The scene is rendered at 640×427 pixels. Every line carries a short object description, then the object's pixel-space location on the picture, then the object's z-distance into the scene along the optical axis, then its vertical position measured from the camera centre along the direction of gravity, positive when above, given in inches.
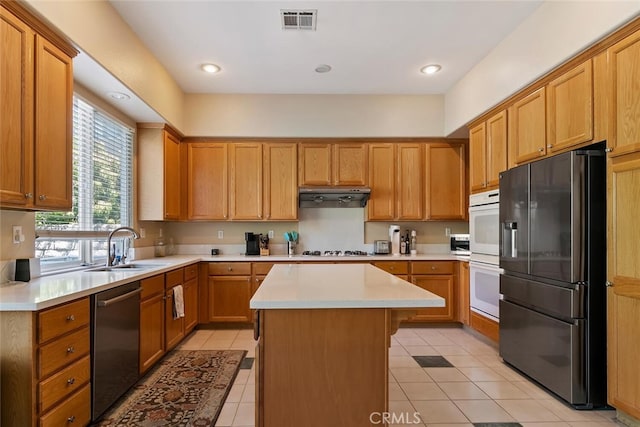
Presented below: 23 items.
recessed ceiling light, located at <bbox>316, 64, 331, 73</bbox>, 140.8 +61.3
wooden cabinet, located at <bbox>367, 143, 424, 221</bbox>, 174.6 +17.0
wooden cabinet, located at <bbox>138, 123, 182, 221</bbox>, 150.9 +20.1
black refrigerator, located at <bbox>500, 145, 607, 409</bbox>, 85.9 -14.5
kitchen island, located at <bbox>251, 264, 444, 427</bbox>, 61.6 -25.6
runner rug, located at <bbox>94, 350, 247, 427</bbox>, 85.2 -48.4
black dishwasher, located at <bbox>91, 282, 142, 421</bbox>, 79.3 -30.7
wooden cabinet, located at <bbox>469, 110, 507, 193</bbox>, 126.3 +26.0
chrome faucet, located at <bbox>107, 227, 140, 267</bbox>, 112.1 -10.4
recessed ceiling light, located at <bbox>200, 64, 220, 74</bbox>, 139.6 +61.2
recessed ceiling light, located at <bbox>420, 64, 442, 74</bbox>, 141.6 +61.6
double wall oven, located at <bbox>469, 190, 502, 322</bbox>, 128.0 -13.2
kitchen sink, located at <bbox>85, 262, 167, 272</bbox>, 112.9 -16.3
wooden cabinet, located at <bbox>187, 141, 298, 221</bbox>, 171.9 +16.9
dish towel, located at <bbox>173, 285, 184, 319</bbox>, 126.9 -30.5
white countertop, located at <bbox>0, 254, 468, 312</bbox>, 62.6 -14.8
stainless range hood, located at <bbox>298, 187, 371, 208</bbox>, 169.6 +11.2
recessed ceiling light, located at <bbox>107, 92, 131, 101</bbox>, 116.4 +41.9
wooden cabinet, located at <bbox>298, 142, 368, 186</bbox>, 172.4 +26.3
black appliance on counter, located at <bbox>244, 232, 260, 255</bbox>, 175.3 -12.2
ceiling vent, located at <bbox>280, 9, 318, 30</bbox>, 105.0 +61.7
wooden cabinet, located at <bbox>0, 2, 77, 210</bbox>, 69.6 +22.6
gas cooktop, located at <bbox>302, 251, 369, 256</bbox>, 176.1 -17.2
